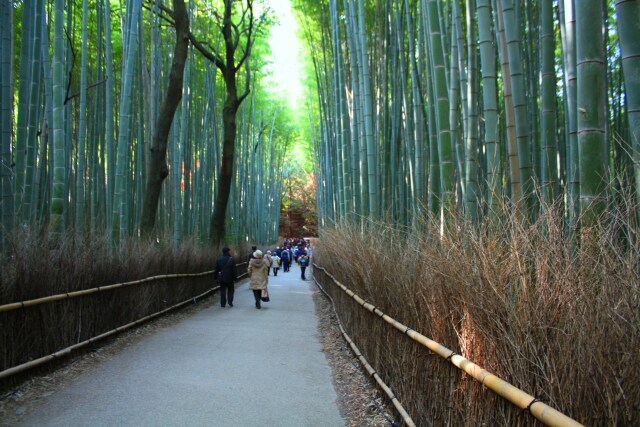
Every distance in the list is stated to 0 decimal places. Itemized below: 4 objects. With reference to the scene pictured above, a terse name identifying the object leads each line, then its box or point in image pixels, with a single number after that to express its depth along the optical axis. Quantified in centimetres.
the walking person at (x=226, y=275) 968
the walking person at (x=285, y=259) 2206
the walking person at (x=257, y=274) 960
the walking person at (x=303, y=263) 1845
